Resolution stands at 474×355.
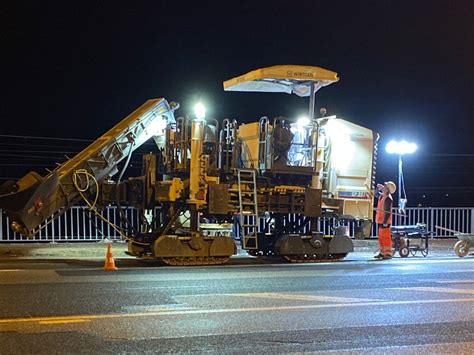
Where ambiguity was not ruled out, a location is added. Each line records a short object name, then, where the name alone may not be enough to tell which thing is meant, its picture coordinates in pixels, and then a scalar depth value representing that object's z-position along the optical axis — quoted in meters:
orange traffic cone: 11.98
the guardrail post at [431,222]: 21.85
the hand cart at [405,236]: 16.19
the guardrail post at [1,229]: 17.80
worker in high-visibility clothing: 15.19
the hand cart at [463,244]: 15.96
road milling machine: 13.24
